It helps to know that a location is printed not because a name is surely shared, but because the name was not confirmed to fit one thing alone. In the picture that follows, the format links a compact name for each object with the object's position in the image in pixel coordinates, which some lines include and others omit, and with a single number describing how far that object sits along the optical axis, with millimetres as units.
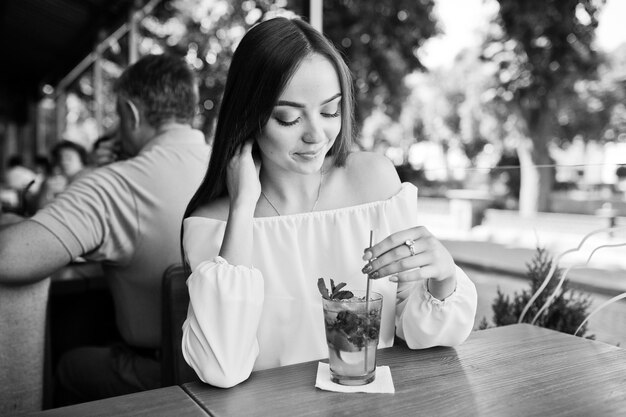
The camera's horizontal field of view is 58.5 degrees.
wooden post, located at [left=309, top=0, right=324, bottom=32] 2654
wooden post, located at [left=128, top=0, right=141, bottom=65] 6703
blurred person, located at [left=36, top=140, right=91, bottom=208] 4742
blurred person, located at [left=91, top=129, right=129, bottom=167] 2566
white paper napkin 871
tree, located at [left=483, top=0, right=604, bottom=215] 3242
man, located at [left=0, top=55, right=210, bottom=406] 1493
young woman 1040
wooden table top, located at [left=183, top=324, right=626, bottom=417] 809
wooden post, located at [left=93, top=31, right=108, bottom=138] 8578
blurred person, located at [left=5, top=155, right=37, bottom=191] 6937
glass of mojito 880
